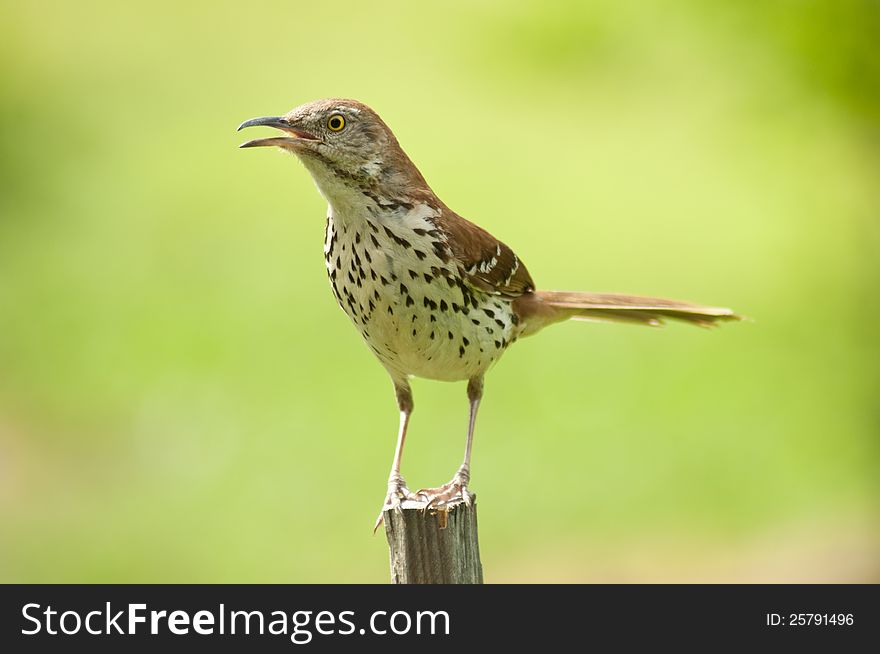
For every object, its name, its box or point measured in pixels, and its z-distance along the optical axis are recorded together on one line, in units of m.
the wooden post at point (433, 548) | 8.05
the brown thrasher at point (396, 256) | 8.42
